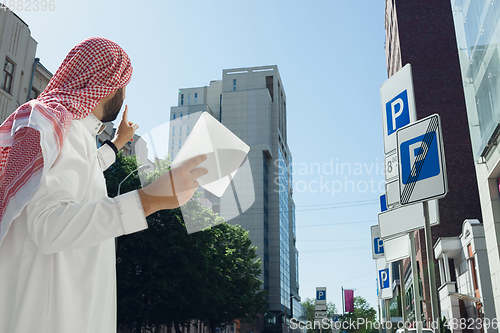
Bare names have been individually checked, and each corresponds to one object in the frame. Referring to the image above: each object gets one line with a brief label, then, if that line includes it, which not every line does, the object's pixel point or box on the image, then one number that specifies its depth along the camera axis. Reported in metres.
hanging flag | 41.94
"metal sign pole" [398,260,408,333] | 5.15
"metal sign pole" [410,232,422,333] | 3.63
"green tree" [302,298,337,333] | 128.03
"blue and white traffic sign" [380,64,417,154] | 4.35
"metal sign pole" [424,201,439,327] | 3.23
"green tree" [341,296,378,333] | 96.00
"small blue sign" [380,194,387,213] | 7.91
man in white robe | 1.40
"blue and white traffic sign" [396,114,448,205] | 3.48
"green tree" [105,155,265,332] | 21.50
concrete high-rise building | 87.19
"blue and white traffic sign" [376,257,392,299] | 8.29
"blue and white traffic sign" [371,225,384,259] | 8.81
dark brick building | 35.06
